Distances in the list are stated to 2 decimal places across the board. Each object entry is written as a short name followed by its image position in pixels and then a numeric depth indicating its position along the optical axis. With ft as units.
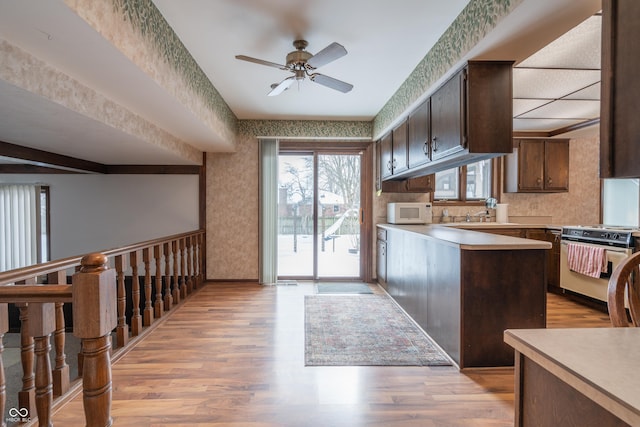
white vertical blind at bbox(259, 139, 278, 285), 16.40
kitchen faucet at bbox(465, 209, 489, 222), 16.79
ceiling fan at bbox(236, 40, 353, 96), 7.55
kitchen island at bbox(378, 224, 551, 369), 7.72
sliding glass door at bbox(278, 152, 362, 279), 17.25
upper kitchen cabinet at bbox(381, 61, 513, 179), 7.73
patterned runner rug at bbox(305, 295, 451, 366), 8.27
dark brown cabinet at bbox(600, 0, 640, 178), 2.52
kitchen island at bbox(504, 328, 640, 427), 2.02
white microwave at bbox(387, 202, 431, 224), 15.12
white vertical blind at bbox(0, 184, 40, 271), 16.37
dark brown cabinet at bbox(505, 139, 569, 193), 16.29
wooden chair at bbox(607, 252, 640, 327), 3.59
